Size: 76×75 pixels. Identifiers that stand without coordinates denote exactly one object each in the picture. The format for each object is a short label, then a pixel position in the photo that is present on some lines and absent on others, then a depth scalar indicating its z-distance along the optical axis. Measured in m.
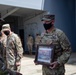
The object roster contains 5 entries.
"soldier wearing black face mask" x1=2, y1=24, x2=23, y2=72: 2.19
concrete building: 7.18
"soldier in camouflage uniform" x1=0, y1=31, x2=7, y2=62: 2.34
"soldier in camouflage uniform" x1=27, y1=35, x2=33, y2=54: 7.85
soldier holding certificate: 1.53
